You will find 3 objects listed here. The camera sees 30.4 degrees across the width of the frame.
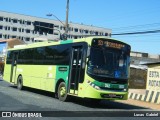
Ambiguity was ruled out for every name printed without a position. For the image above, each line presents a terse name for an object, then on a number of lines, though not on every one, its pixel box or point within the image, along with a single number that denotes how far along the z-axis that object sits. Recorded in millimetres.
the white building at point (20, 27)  91020
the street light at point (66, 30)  30953
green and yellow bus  13860
